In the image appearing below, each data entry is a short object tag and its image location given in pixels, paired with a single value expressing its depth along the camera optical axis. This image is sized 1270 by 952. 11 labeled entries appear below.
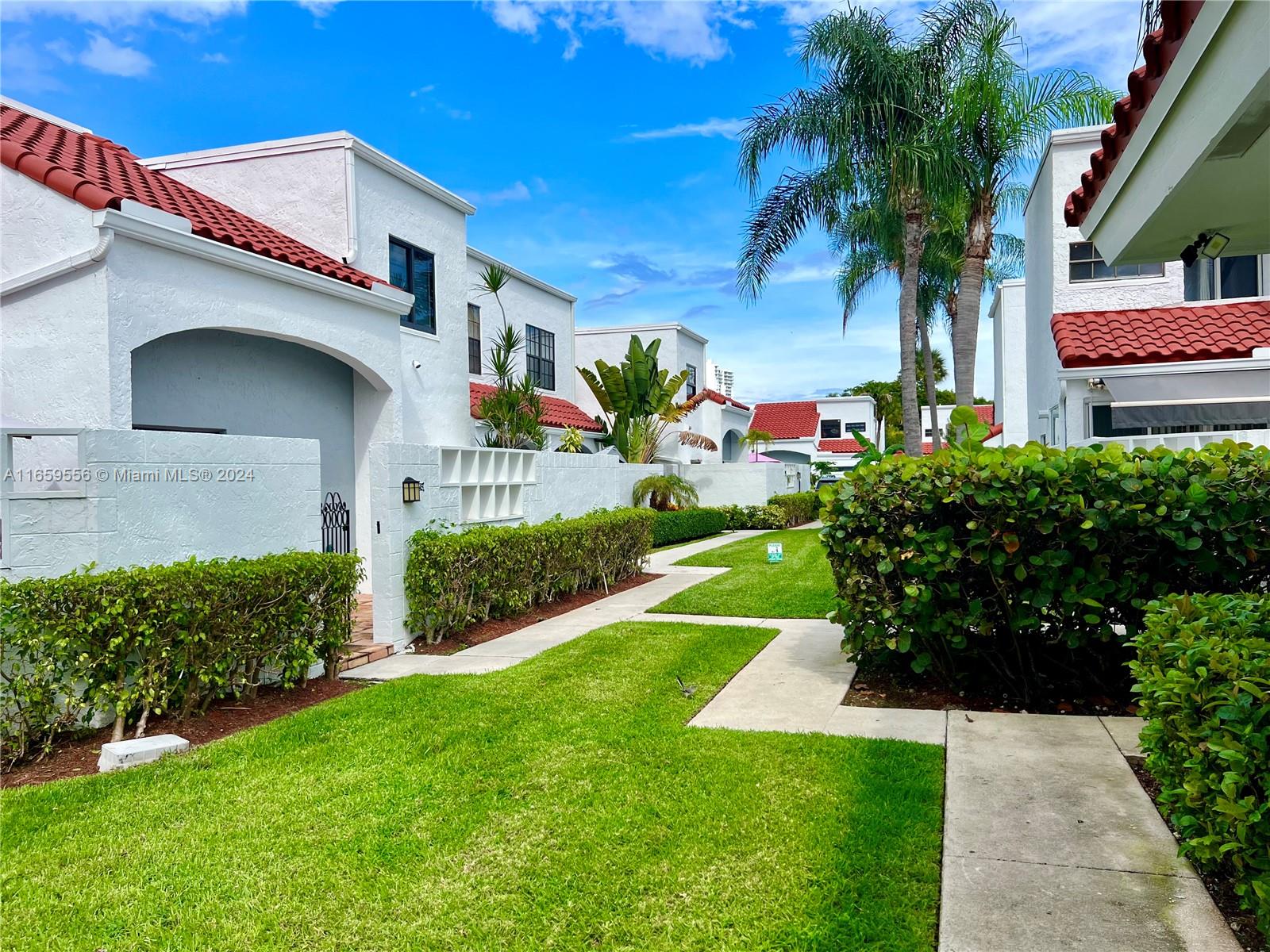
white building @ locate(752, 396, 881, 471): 46.69
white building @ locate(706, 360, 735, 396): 40.97
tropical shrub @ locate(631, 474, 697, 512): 22.03
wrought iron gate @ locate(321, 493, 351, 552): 11.47
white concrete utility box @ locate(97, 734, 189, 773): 5.42
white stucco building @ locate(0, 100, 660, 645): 6.57
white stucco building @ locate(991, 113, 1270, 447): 12.16
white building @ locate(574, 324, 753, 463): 30.38
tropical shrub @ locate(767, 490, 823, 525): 27.45
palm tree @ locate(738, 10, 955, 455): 17.84
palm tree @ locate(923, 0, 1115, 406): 17.47
